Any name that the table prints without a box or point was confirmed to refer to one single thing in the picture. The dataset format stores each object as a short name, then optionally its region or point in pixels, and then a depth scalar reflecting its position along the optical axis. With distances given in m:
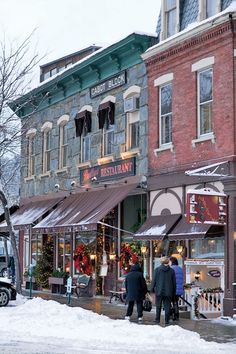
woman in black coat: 16.78
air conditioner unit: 22.57
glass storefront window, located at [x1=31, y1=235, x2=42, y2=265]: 28.89
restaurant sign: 22.64
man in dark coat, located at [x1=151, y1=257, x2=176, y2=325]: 16.15
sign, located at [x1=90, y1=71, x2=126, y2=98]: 23.47
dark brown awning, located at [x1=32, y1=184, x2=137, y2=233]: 21.79
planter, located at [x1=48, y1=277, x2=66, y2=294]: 25.34
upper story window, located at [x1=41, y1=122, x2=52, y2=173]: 28.83
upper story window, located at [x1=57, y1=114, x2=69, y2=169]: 27.50
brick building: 18.05
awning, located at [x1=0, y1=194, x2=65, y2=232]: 26.95
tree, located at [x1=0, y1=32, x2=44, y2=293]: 23.22
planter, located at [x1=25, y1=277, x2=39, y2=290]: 28.09
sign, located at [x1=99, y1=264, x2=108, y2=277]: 23.67
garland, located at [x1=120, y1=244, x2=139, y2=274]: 22.27
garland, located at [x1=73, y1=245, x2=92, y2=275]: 24.55
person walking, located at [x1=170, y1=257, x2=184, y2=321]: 17.06
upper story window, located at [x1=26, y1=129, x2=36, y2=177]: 30.28
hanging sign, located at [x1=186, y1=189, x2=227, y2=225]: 17.06
